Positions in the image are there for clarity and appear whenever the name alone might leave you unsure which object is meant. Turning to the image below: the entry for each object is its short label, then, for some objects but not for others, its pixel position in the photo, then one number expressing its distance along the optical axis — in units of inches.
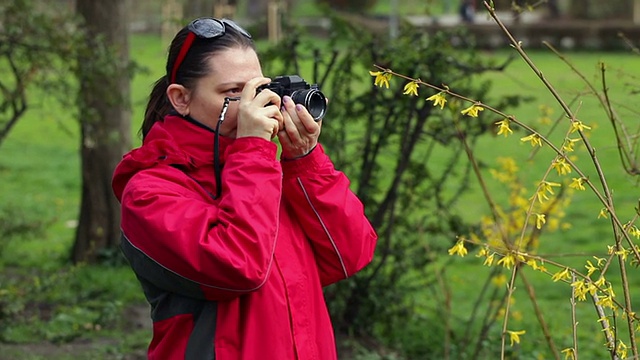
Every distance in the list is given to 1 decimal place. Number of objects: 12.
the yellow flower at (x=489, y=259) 195.6
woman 184.2
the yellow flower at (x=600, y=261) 197.3
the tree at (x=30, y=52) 486.3
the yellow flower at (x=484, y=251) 201.0
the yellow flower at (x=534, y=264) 199.3
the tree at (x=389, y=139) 407.2
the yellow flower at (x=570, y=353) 197.0
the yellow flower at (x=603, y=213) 205.5
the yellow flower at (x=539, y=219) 199.4
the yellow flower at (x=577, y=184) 198.8
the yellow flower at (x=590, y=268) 197.3
